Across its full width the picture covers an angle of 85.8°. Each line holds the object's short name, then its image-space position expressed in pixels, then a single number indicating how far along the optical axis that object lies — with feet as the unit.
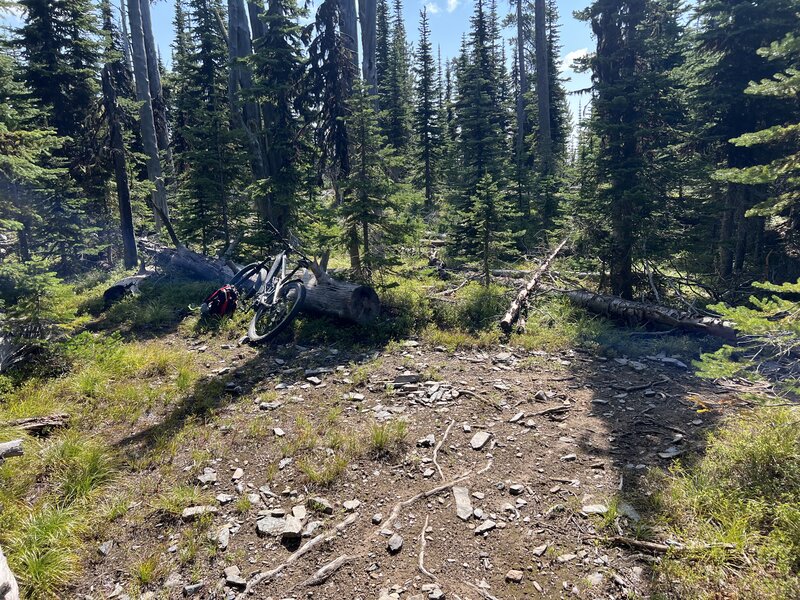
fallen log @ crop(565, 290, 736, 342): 27.30
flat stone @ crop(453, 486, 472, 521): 14.23
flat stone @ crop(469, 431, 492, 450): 18.05
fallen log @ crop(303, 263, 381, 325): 32.01
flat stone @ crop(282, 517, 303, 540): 13.62
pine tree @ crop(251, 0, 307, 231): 43.88
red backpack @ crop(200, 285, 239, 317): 35.57
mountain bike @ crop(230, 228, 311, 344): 30.63
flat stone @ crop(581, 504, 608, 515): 13.94
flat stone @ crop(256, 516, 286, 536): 13.89
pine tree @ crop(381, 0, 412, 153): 105.70
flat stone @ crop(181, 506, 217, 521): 14.52
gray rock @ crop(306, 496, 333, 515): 14.75
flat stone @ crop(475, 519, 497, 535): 13.60
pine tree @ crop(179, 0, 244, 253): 50.60
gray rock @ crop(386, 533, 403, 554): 12.92
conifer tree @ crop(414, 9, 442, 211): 105.19
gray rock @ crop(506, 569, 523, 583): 11.85
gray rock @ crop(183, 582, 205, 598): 11.74
